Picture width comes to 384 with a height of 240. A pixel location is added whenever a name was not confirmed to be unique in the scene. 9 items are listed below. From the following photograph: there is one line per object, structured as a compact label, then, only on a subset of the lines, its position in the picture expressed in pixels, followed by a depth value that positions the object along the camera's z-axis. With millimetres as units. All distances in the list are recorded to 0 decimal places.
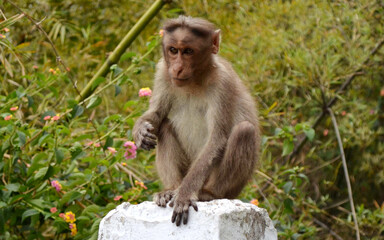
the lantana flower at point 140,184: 12172
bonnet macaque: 10820
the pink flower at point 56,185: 11930
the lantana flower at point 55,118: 11442
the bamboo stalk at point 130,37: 15086
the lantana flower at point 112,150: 11856
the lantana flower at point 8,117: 11448
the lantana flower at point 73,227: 11547
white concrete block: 8594
